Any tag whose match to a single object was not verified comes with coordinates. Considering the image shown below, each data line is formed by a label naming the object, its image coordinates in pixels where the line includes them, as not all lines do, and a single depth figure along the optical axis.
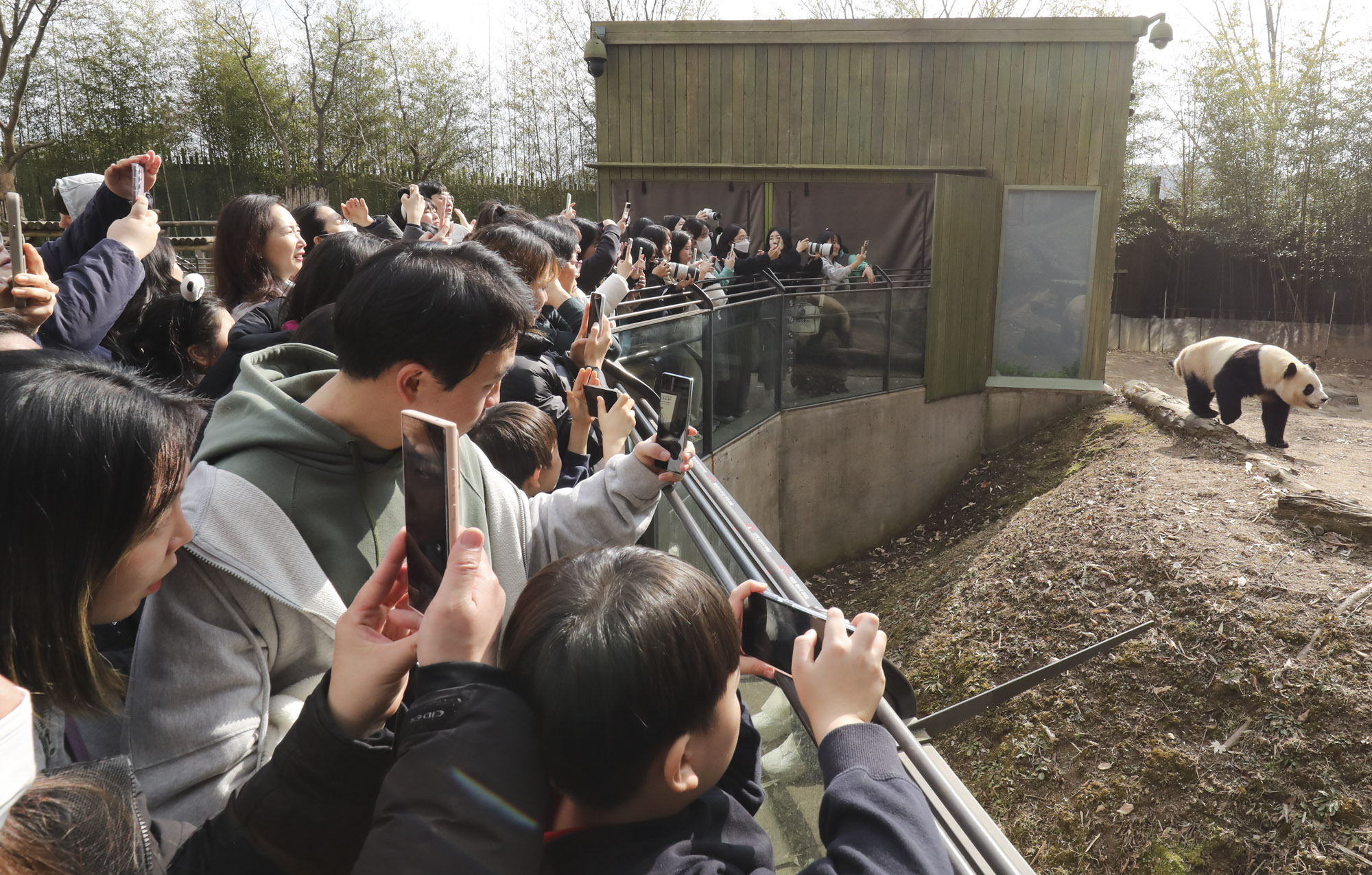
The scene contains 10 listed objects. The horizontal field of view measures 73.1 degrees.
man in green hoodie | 1.05
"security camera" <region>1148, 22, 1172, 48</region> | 8.44
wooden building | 9.09
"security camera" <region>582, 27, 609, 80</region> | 9.66
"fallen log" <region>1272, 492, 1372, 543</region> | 5.50
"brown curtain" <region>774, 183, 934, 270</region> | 11.40
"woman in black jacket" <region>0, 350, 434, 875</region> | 0.86
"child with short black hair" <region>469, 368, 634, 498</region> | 2.03
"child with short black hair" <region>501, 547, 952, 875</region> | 0.90
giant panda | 7.62
